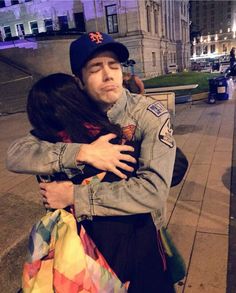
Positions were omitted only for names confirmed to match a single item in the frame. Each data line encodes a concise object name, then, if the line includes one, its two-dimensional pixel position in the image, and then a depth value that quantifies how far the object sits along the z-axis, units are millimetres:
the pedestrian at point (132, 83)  6098
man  1320
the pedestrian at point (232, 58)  19703
